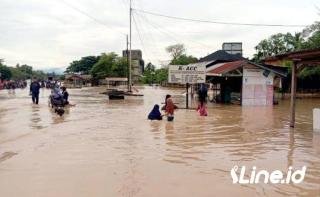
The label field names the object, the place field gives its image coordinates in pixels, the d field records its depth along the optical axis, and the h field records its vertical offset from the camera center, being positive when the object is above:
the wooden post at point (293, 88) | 10.59 +0.01
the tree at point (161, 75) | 59.69 +2.88
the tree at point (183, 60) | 53.30 +5.52
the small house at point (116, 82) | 55.42 +1.21
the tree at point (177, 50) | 64.48 +8.96
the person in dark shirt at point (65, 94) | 16.02 -0.41
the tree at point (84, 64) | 80.44 +6.98
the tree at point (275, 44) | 39.12 +6.40
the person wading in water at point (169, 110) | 11.86 -0.96
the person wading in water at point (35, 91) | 18.19 -0.24
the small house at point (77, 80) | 60.68 +1.74
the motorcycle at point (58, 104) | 13.73 -0.85
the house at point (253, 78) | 18.73 +0.70
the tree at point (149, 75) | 69.69 +3.47
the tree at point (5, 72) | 58.60 +3.36
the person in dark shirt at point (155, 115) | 12.13 -1.20
